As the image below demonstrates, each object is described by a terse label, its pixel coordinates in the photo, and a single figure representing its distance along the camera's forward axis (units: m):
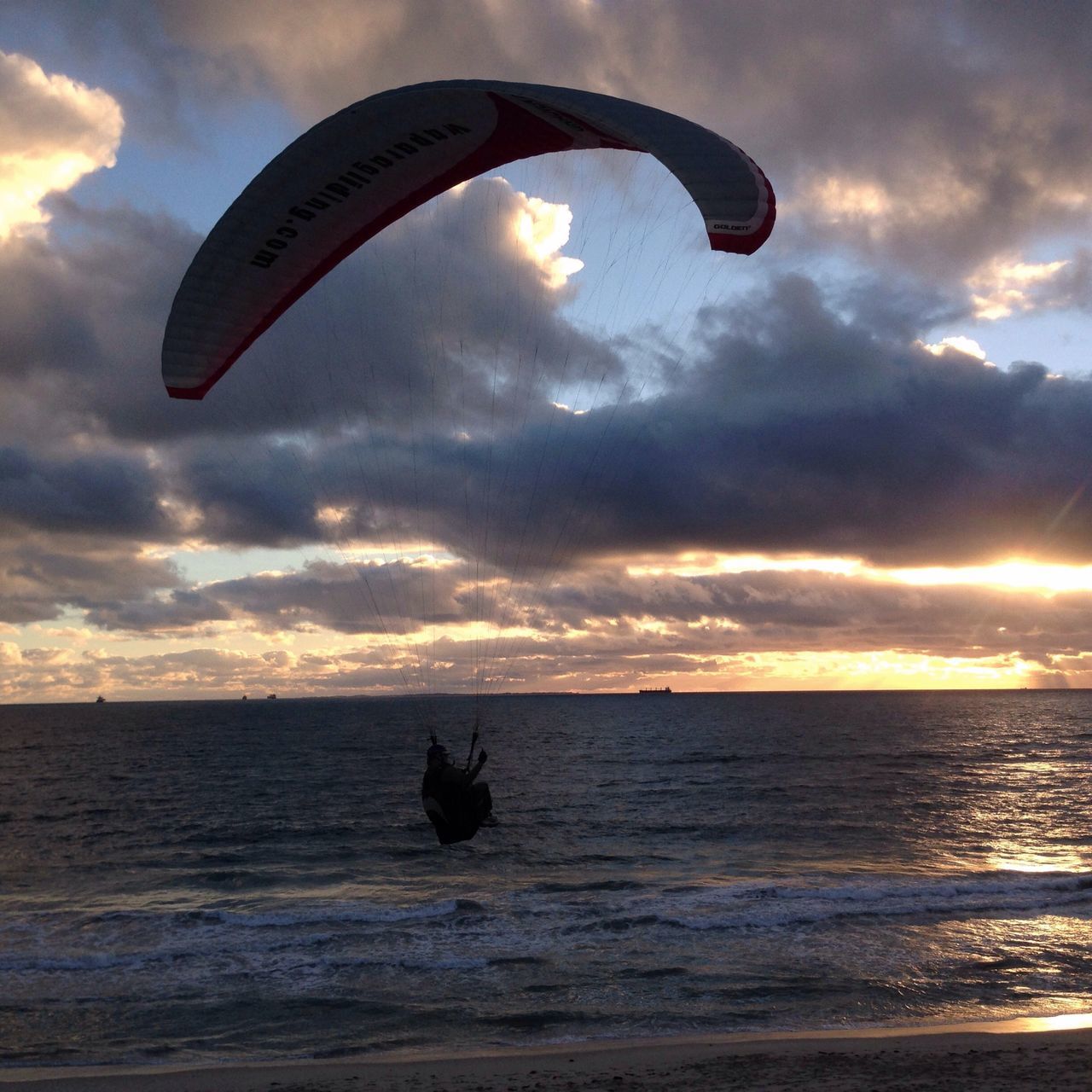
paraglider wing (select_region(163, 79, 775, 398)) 11.62
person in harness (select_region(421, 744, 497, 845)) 13.88
